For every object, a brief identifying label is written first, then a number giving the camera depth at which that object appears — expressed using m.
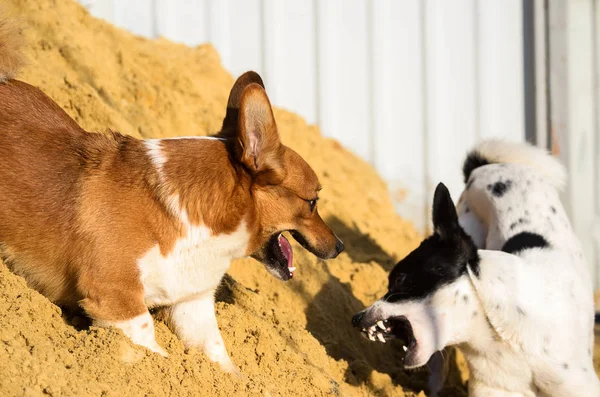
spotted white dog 4.14
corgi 3.21
